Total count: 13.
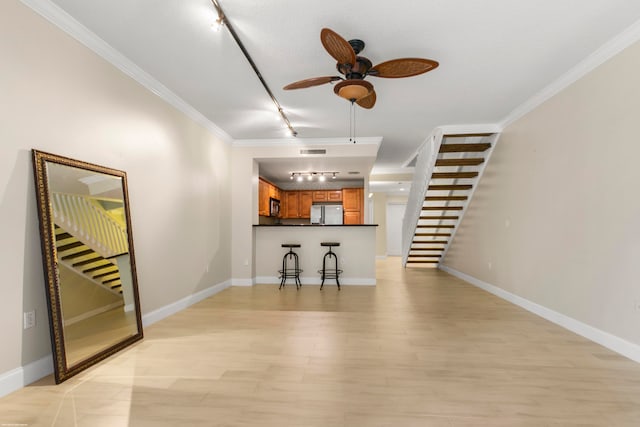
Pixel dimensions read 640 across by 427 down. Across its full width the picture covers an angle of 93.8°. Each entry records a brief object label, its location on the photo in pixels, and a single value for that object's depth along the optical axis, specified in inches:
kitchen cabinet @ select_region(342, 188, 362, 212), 343.0
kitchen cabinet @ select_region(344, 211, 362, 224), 342.3
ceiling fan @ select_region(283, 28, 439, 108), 90.7
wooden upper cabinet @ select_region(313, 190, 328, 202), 346.9
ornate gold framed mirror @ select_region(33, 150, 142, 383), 84.5
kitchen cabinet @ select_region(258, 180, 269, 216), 265.6
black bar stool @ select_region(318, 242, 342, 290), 218.4
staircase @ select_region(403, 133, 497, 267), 201.0
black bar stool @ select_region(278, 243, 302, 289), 220.9
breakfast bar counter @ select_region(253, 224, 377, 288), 225.9
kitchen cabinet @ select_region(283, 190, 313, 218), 349.7
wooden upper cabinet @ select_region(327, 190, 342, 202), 346.6
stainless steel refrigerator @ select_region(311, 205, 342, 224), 349.1
